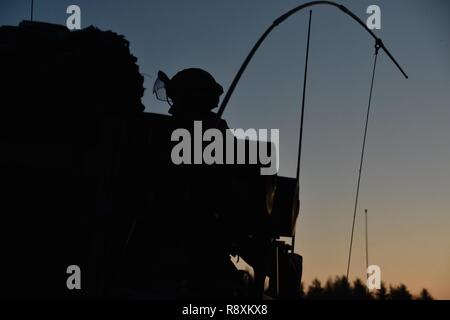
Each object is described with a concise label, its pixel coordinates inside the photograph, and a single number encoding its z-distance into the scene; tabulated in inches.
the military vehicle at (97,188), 294.5
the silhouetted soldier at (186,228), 302.0
